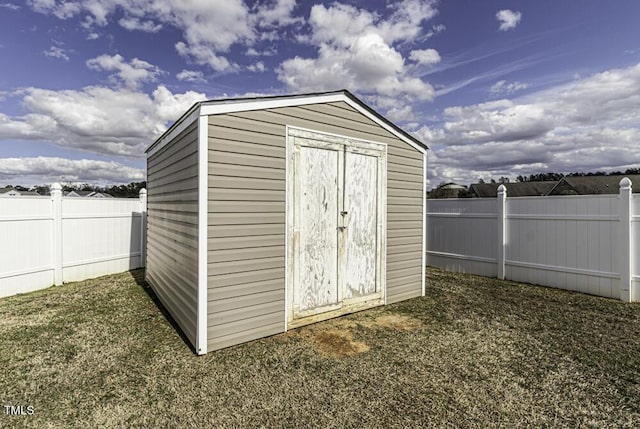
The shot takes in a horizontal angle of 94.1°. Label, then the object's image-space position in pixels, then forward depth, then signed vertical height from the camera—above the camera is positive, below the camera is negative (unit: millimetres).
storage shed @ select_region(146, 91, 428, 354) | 3199 -41
